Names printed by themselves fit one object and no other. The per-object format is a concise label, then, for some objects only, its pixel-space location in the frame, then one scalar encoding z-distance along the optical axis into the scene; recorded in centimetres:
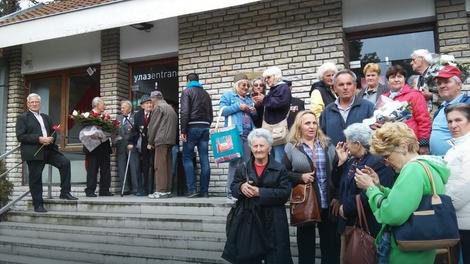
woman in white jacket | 267
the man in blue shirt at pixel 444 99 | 350
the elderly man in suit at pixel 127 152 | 740
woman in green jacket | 239
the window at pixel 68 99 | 866
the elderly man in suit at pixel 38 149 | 630
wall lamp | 780
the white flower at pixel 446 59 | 382
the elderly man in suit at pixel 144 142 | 720
